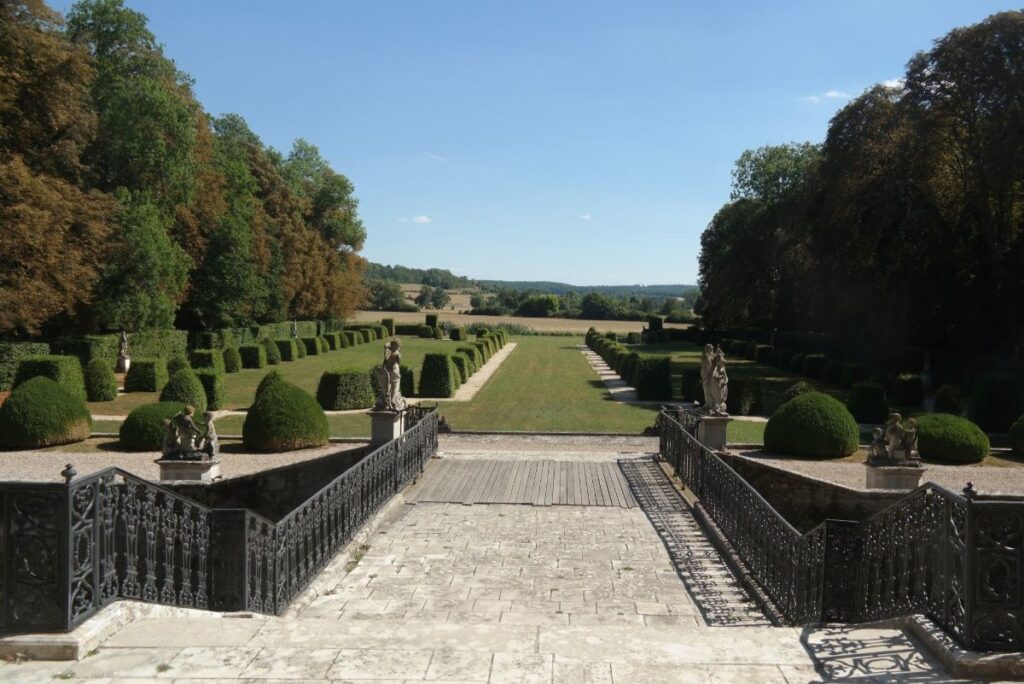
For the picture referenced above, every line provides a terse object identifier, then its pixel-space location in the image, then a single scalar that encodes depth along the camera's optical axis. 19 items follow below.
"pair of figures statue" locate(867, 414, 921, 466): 14.02
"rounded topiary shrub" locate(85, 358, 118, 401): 26.11
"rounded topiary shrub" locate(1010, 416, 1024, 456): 19.05
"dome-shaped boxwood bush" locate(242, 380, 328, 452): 17.88
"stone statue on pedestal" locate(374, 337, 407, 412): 16.20
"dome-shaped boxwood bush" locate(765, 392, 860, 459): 17.80
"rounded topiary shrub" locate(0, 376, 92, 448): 17.92
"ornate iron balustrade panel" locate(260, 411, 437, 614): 7.58
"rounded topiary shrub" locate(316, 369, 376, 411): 24.83
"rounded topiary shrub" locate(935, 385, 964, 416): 24.59
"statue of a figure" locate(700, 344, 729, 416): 17.11
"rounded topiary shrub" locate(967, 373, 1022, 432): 22.56
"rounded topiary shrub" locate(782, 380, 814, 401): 21.58
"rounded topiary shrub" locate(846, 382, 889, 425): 24.03
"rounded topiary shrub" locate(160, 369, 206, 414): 21.33
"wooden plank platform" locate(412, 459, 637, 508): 13.45
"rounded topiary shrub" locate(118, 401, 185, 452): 17.94
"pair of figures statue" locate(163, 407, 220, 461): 14.07
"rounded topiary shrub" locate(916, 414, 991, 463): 17.73
